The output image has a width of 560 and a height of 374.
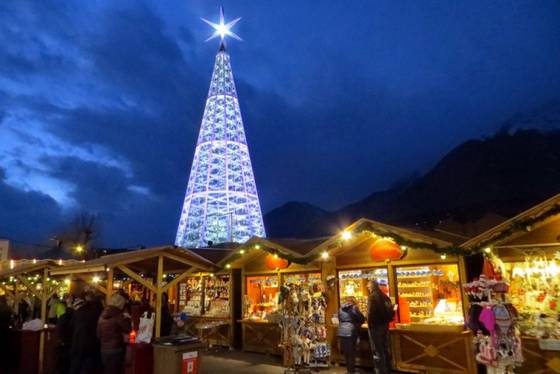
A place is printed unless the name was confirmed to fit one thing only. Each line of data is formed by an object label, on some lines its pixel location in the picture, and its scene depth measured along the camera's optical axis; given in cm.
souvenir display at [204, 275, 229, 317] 1266
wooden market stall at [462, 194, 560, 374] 666
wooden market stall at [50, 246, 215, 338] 721
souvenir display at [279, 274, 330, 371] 844
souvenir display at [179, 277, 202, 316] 1369
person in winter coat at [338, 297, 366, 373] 781
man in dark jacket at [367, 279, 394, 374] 739
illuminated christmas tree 2903
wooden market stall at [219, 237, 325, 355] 1036
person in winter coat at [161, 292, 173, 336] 764
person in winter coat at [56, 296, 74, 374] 705
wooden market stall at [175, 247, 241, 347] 1220
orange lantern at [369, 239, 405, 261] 883
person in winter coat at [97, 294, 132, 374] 568
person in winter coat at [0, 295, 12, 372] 844
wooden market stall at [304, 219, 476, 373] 765
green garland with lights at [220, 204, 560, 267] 698
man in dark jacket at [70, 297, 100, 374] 598
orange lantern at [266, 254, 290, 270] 1101
